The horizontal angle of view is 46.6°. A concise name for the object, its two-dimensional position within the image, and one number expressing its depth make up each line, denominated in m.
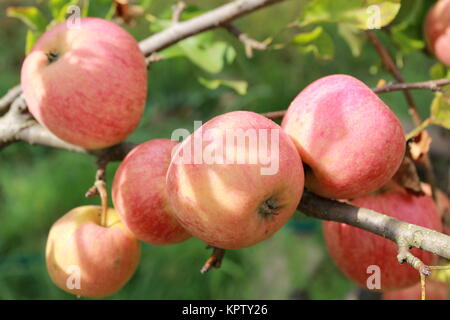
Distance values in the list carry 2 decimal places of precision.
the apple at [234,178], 0.47
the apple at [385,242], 0.66
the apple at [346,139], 0.53
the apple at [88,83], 0.61
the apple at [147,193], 0.58
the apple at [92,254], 0.63
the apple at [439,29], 0.77
